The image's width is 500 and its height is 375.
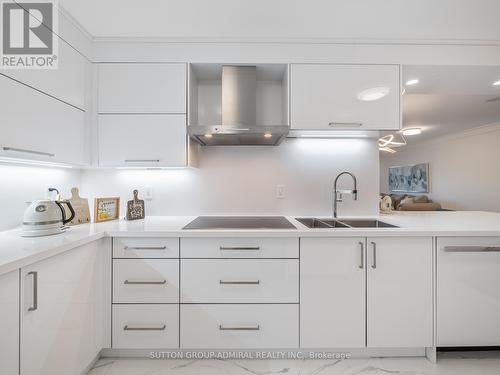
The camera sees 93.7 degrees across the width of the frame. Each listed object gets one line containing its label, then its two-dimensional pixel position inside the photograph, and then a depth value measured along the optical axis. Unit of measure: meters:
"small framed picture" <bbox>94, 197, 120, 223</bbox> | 1.84
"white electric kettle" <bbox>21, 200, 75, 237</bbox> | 1.31
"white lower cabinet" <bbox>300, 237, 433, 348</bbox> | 1.51
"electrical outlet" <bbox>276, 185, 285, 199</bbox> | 2.16
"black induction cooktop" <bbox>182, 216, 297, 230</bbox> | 1.63
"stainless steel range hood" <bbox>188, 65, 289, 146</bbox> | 1.87
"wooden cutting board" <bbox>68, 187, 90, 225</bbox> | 1.76
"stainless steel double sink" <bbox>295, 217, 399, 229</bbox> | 1.97
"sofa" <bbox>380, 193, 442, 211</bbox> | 5.09
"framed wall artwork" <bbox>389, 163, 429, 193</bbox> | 6.81
